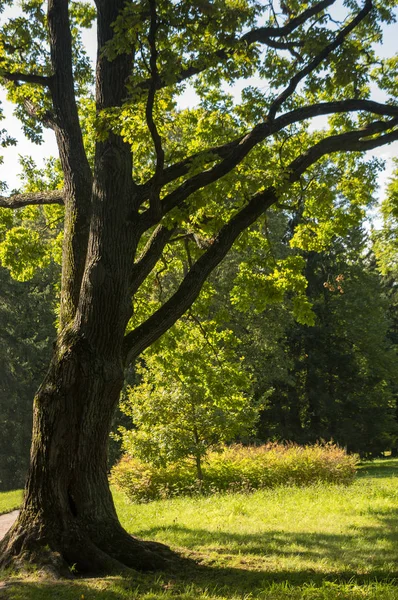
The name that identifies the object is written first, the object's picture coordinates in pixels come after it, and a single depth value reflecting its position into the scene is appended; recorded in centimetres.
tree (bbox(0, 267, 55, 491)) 3083
